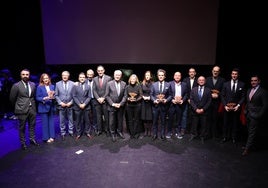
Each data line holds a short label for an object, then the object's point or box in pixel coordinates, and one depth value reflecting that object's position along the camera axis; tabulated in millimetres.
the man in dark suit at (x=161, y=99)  5406
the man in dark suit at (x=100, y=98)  5594
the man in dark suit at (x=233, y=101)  5168
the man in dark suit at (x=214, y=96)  5484
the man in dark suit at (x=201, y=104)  5316
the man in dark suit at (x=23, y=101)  4895
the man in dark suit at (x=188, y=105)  5734
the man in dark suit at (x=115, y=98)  5441
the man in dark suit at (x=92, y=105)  5711
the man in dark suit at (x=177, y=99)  5477
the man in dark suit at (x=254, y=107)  4582
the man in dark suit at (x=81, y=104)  5484
